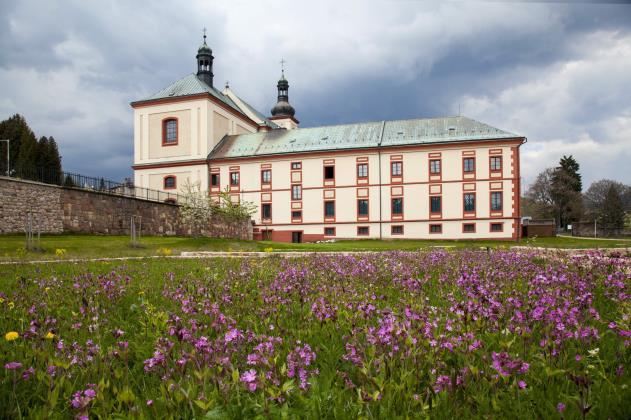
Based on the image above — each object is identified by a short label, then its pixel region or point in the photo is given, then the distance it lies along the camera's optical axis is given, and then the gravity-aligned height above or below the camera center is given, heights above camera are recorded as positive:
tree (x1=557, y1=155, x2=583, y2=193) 80.75 +9.82
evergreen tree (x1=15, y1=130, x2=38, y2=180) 62.53 +10.89
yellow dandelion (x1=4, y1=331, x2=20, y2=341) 2.80 -0.72
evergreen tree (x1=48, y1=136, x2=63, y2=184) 67.62 +11.08
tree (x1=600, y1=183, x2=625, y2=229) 73.25 +1.78
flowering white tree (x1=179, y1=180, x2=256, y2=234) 39.50 +1.20
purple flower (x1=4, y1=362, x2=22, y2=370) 2.14 -0.70
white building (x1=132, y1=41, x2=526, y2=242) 45.69 +6.07
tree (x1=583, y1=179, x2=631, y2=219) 87.94 +5.89
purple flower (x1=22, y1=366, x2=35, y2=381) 2.45 -0.85
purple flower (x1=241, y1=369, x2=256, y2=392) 1.98 -0.72
